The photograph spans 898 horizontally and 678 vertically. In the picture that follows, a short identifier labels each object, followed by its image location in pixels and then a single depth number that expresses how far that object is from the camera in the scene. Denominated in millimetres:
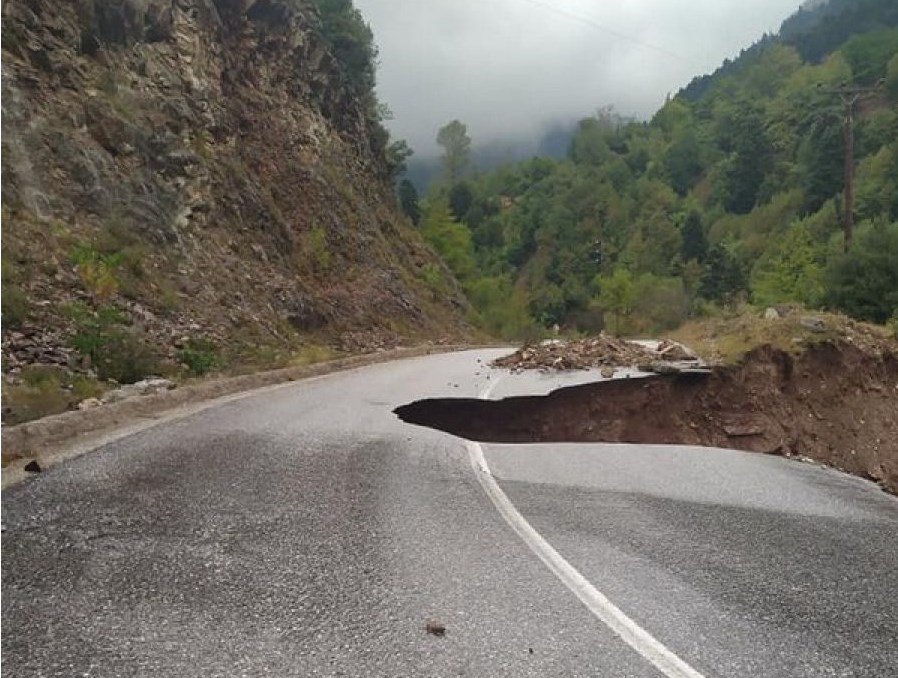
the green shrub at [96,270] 14453
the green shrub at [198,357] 14523
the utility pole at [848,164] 32969
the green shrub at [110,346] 11914
